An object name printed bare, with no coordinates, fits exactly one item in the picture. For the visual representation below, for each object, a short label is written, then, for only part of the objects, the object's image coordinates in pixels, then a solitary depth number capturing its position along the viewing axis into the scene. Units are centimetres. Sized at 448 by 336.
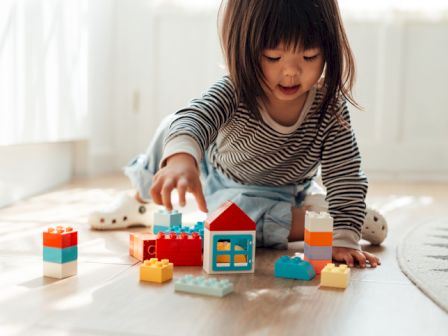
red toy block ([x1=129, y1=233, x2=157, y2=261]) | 102
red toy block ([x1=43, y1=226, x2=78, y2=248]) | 88
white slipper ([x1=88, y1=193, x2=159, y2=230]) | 132
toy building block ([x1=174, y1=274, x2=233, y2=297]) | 83
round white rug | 89
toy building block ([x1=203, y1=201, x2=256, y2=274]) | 94
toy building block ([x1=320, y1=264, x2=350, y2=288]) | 91
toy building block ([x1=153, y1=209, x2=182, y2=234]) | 117
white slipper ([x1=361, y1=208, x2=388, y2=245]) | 123
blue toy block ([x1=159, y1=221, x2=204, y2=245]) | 108
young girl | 97
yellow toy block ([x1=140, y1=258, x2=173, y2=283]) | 90
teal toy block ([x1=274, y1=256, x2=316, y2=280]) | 95
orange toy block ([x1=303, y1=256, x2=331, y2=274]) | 98
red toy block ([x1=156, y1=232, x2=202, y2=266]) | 101
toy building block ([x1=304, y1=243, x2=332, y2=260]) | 98
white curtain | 154
